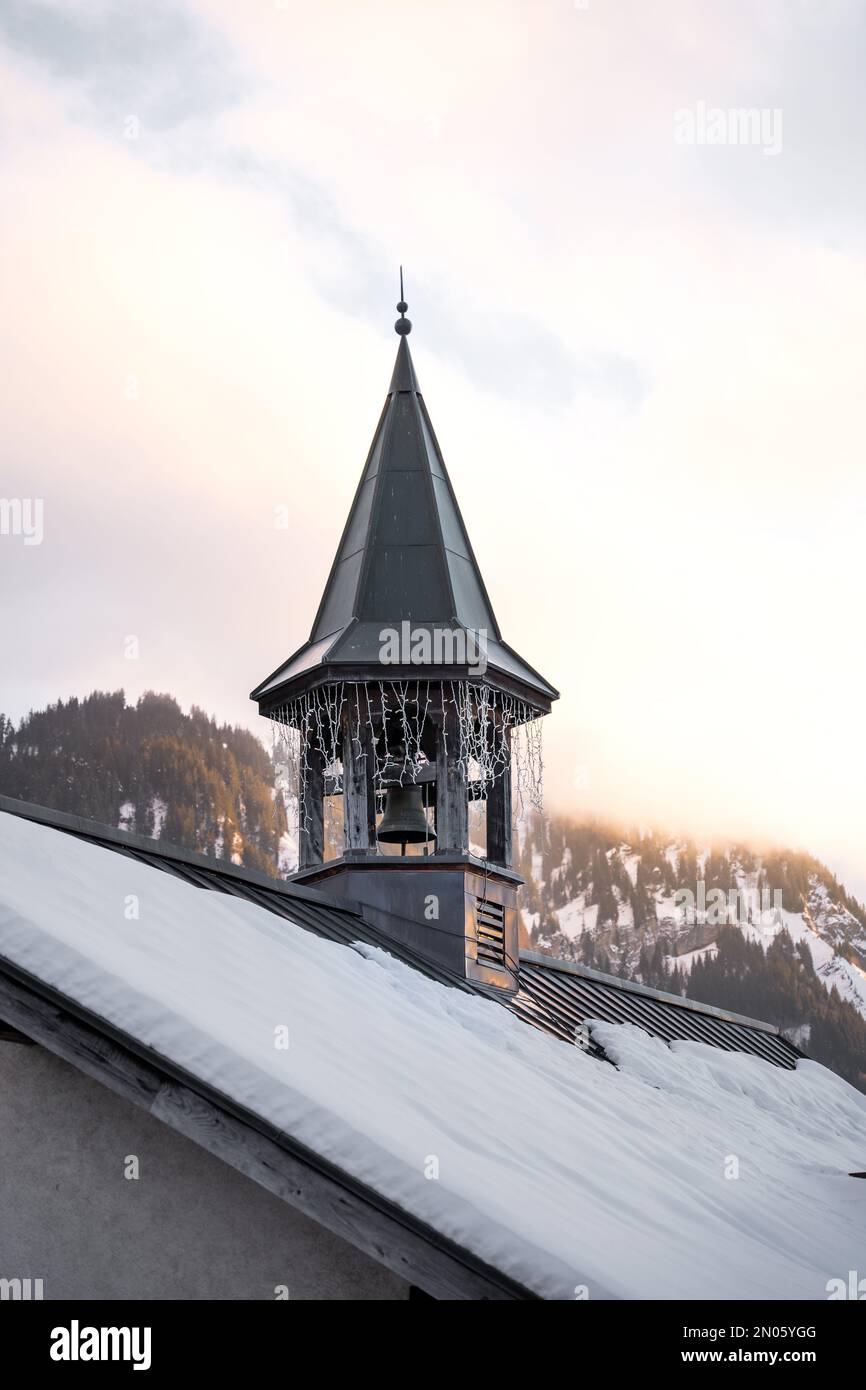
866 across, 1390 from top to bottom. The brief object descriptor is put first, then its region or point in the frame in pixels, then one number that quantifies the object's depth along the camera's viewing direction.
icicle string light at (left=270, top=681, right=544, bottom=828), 12.27
